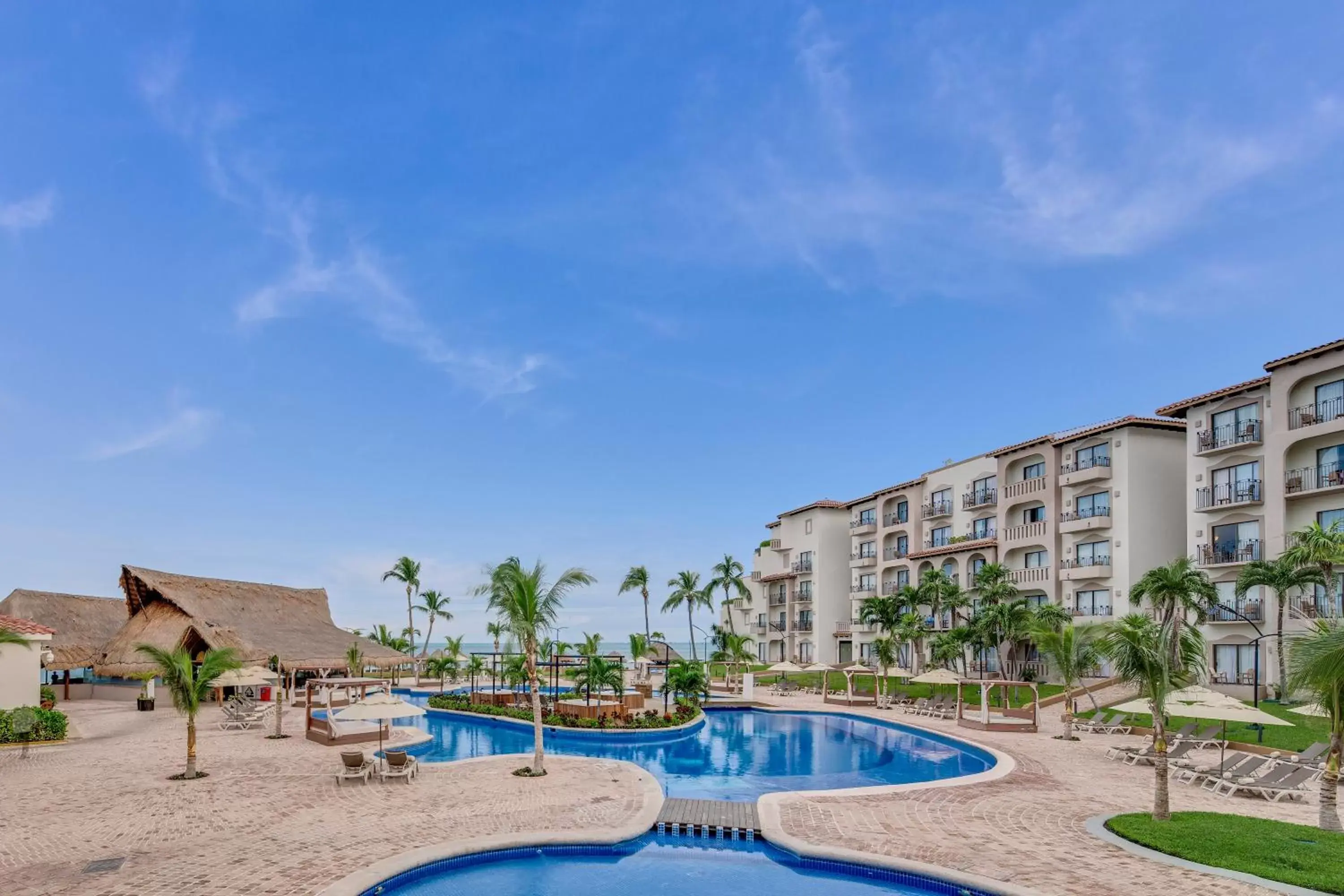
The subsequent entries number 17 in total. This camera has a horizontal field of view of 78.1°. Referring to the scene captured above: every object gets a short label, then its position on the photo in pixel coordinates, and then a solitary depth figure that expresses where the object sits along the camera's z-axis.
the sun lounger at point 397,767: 17.88
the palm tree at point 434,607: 66.88
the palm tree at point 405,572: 64.06
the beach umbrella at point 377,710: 19.19
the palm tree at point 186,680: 17.89
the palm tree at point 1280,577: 27.98
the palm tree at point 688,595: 67.00
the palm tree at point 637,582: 64.62
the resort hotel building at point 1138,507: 31.02
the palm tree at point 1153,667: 13.84
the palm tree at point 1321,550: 25.75
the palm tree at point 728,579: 67.69
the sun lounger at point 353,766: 17.61
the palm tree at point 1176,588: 29.67
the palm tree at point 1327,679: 12.43
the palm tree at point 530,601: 18.92
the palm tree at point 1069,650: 28.58
